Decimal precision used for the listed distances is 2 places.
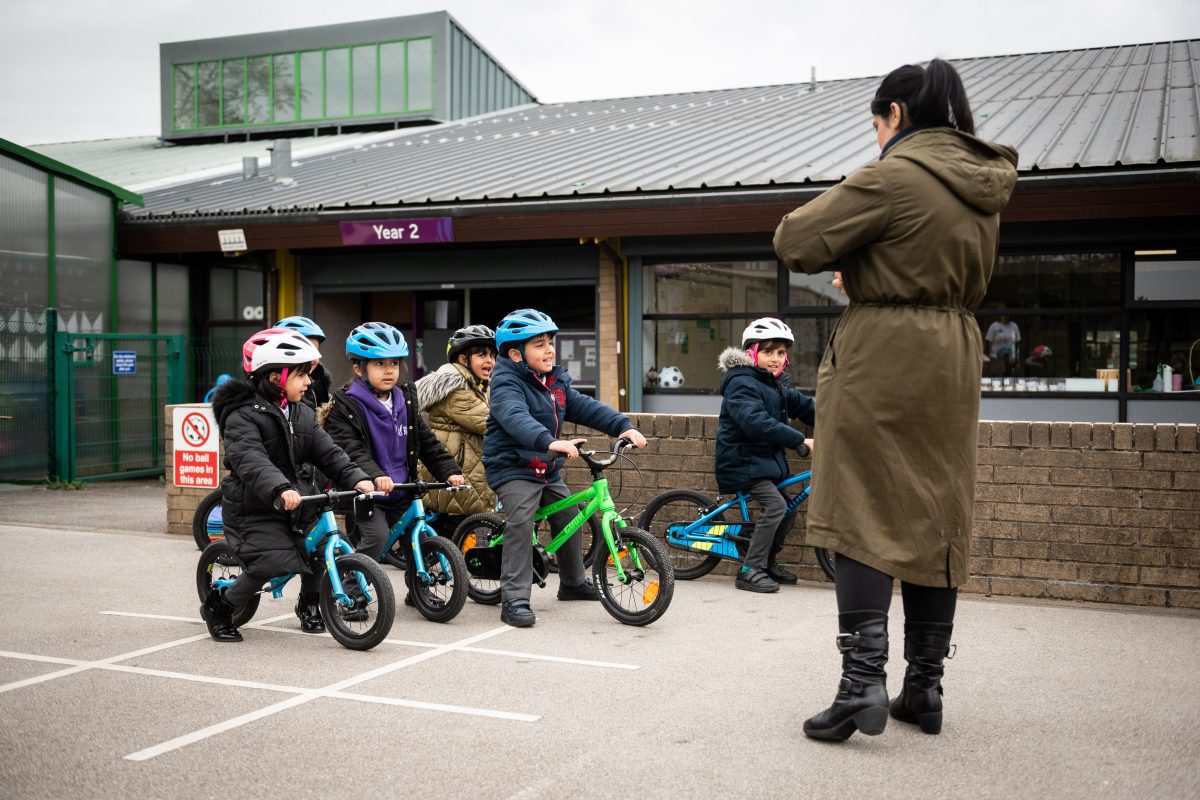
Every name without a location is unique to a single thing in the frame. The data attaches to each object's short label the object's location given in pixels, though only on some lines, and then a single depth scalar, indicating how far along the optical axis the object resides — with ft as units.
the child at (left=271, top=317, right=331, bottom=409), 25.40
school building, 37.83
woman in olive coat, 13.32
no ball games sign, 31.71
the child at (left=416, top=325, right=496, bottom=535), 25.38
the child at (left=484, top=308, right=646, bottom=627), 21.53
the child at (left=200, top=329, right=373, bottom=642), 19.26
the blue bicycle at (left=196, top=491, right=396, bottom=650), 18.90
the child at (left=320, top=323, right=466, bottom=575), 22.72
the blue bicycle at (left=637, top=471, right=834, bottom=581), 25.82
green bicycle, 21.08
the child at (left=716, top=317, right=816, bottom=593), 24.82
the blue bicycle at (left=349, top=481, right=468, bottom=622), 21.24
